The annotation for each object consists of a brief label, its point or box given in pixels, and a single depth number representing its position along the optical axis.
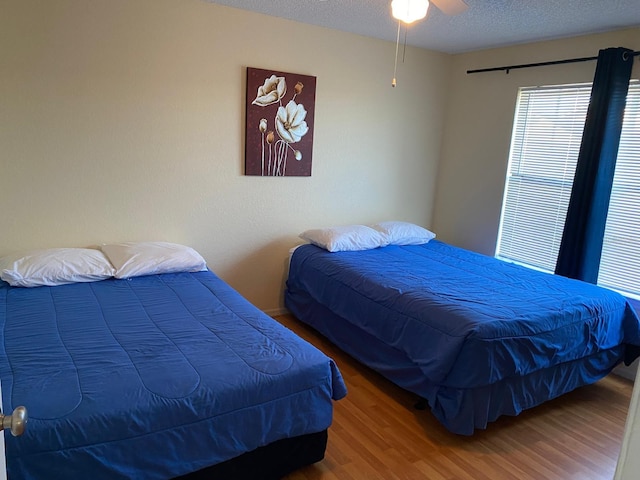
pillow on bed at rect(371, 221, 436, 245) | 3.97
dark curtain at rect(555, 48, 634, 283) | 3.14
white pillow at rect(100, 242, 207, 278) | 2.86
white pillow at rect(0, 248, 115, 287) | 2.58
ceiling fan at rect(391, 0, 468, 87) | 2.12
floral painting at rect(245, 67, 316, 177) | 3.49
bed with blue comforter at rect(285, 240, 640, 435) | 2.34
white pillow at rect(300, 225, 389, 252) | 3.62
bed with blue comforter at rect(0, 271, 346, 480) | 1.50
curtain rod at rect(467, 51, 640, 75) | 3.34
